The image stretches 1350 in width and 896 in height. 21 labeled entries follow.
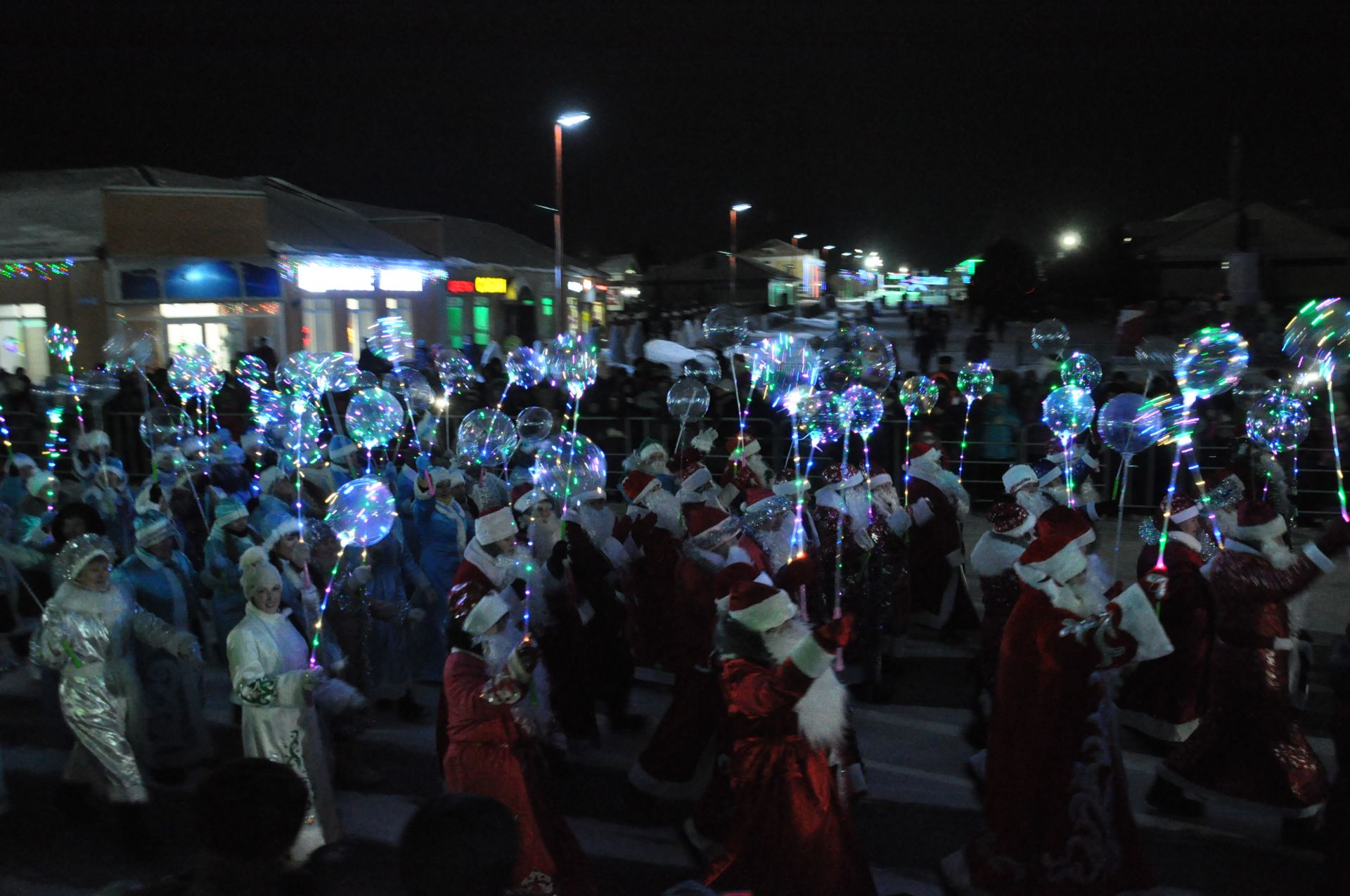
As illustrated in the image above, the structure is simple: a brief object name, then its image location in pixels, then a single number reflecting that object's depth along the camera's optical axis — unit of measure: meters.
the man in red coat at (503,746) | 3.80
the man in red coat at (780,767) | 3.67
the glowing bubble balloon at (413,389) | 9.40
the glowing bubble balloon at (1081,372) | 9.97
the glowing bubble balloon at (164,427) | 9.19
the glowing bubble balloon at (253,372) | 12.48
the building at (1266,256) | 37.79
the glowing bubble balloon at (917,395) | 10.25
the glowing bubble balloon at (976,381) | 10.90
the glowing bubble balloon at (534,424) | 8.35
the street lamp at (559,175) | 18.06
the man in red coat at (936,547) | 7.99
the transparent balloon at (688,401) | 9.60
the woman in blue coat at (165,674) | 5.65
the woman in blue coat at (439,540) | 7.17
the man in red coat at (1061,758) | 3.94
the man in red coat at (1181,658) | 5.55
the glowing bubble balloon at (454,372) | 10.93
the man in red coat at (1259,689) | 4.67
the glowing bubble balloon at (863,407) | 7.57
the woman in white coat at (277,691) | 4.10
